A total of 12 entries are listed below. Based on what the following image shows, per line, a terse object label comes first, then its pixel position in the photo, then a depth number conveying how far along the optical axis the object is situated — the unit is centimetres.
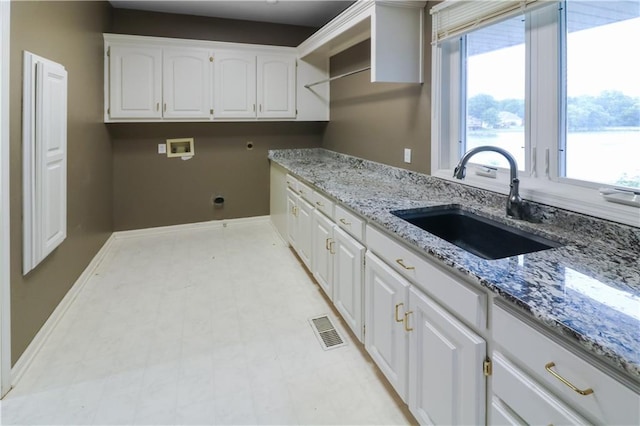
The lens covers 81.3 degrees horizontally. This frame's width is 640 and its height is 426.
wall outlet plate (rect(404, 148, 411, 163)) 282
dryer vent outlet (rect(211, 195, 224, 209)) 470
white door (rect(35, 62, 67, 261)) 214
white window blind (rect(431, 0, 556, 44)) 179
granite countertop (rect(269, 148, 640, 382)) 79
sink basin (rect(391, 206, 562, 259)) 157
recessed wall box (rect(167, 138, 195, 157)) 444
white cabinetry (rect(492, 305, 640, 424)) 75
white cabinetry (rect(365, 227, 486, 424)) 118
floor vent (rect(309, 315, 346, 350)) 223
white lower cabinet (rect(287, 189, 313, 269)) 305
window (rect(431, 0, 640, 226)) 149
